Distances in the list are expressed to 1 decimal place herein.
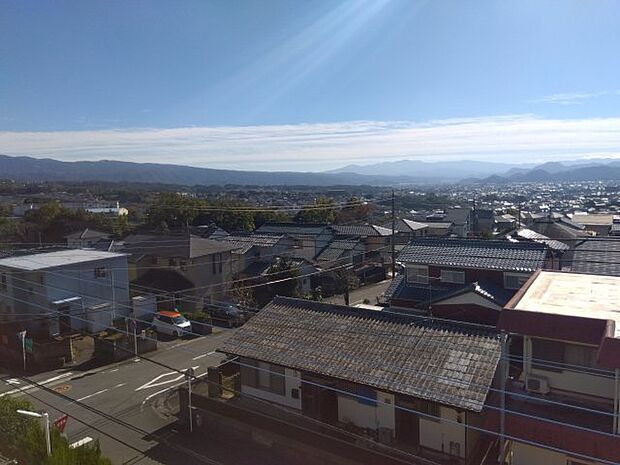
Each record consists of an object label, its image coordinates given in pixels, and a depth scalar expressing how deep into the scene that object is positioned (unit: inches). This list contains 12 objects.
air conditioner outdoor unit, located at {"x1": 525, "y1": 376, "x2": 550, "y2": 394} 307.1
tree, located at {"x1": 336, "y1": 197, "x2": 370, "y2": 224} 2251.5
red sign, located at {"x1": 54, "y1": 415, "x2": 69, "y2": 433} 377.7
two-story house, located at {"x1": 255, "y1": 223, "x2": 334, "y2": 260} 1236.5
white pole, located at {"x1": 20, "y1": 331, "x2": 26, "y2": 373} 621.3
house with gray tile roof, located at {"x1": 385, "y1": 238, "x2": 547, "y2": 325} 624.7
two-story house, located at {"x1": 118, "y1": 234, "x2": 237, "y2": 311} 915.4
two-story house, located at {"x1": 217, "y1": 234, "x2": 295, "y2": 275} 1088.8
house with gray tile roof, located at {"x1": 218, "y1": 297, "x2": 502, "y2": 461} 352.5
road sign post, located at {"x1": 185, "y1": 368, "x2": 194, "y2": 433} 446.9
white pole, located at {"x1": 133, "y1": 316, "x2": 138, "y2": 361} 656.4
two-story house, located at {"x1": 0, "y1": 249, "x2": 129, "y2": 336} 720.3
